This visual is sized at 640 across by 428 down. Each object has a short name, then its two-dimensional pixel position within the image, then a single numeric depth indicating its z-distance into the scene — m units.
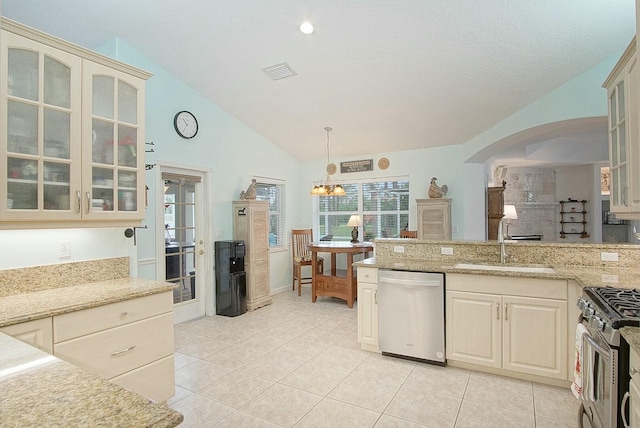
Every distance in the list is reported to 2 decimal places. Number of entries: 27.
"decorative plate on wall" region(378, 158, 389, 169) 6.05
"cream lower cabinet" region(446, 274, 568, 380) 2.54
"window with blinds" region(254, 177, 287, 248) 6.05
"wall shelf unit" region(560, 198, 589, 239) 8.82
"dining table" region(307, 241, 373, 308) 4.97
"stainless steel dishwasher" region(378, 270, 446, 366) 2.91
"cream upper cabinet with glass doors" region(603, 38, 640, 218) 1.88
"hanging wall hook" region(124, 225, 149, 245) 2.63
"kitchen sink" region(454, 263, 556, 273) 2.75
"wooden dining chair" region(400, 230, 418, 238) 5.50
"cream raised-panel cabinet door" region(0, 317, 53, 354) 1.59
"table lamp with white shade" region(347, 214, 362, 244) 5.49
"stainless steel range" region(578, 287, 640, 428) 1.52
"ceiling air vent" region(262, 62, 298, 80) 3.73
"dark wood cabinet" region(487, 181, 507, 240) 6.53
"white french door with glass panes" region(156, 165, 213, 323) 4.15
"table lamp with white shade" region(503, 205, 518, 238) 7.42
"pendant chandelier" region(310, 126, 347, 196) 4.98
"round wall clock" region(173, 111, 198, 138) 4.19
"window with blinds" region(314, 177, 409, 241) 6.08
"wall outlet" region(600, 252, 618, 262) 2.77
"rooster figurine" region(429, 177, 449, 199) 5.28
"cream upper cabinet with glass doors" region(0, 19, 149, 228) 1.86
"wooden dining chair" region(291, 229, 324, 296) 5.83
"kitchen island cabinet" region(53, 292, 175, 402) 1.82
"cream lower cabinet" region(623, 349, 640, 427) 1.33
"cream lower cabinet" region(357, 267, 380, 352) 3.23
